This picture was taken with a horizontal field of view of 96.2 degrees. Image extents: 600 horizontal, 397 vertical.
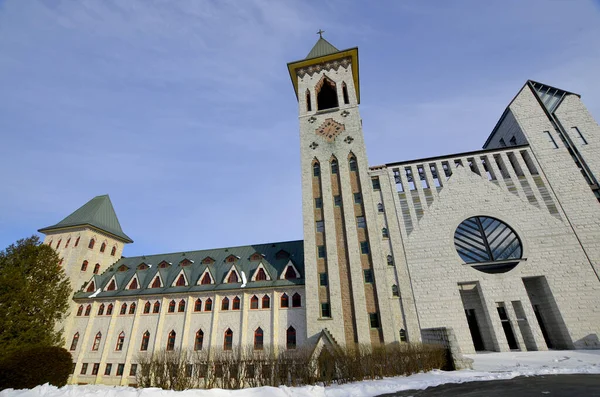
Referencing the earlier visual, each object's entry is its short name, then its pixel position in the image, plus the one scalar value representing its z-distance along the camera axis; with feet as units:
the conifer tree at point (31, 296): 89.81
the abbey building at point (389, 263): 76.43
